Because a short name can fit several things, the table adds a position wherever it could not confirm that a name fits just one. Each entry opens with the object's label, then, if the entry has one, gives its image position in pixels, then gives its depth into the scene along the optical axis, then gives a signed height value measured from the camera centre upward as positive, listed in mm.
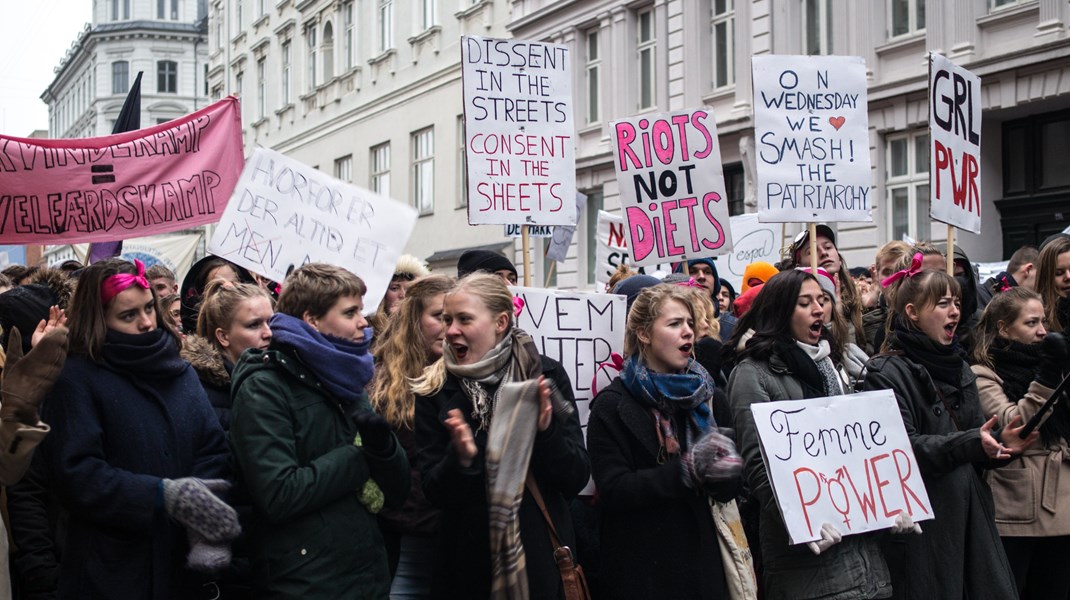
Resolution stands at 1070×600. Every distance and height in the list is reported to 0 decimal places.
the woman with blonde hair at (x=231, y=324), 4699 -21
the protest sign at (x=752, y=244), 11656 +656
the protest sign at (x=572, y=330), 5180 -78
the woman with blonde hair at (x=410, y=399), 4352 -321
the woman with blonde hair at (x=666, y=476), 4117 -585
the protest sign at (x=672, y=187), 7203 +788
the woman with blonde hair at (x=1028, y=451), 4996 -631
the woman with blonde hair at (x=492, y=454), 3830 -470
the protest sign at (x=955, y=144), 6590 +947
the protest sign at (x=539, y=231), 9789 +714
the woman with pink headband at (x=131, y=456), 3689 -444
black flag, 8805 +1582
